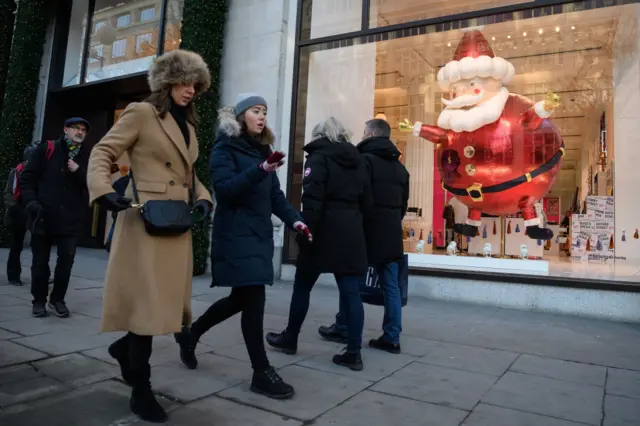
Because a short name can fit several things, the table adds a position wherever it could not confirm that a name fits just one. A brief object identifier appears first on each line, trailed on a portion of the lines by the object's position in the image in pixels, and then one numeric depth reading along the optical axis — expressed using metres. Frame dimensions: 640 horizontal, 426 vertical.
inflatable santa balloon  7.19
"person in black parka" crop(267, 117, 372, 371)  3.67
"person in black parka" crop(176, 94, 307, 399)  2.97
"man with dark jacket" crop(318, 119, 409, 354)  4.21
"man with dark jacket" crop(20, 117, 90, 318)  4.88
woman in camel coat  2.57
